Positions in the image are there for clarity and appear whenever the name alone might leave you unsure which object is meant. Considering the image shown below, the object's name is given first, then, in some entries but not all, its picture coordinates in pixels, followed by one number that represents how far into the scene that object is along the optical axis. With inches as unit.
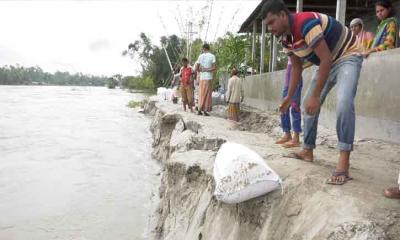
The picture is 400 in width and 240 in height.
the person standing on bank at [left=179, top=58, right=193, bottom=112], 433.4
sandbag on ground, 116.3
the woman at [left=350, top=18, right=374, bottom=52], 221.3
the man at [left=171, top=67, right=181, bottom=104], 603.6
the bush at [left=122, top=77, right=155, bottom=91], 2111.2
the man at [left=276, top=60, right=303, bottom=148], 190.8
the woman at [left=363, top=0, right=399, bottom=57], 190.5
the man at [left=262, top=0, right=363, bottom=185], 114.9
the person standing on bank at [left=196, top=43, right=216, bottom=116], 367.2
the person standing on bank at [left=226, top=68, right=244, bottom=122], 390.0
